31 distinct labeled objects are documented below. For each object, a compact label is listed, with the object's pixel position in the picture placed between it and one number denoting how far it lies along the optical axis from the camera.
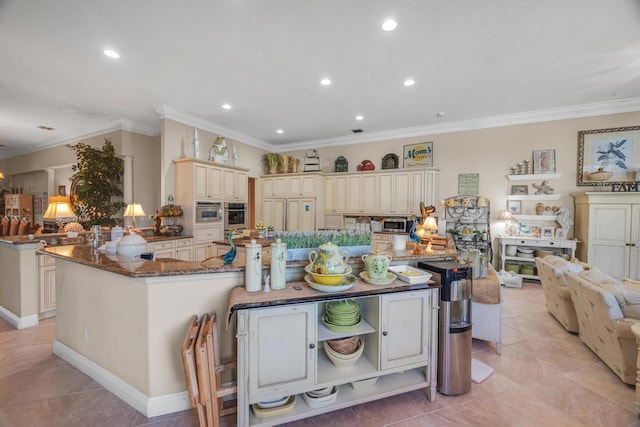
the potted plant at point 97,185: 4.86
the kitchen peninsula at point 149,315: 1.81
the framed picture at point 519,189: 4.97
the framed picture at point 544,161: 4.82
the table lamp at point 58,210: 3.44
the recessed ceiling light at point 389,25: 2.41
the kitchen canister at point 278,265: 1.80
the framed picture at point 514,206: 5.03
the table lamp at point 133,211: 4.40
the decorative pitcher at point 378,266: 1.92
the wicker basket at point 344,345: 1.90
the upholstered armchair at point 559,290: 3.05
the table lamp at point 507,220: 4.93
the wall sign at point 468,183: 5.32
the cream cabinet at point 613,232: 4.06
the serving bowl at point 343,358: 1.86
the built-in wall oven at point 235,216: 5.41
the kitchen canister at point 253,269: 1.76
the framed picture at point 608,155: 4.37
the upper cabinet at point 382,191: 5.45
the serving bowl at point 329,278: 1.76
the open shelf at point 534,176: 4.78
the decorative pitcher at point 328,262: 1.77
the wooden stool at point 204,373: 1.46
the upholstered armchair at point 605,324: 2.15
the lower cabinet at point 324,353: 1.57
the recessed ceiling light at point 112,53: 2.88
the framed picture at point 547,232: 4.74
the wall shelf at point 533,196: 4.75
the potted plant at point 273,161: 6.79
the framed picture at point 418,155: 5.65
